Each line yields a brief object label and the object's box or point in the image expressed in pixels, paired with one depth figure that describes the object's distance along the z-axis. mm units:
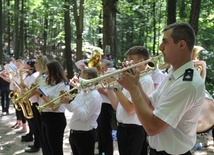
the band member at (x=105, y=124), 6094
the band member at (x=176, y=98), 2316
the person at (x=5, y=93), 11172
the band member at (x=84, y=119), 4430
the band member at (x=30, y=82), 6994
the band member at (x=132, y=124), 4023
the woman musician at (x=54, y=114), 5215
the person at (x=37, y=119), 6042
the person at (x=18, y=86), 6961
